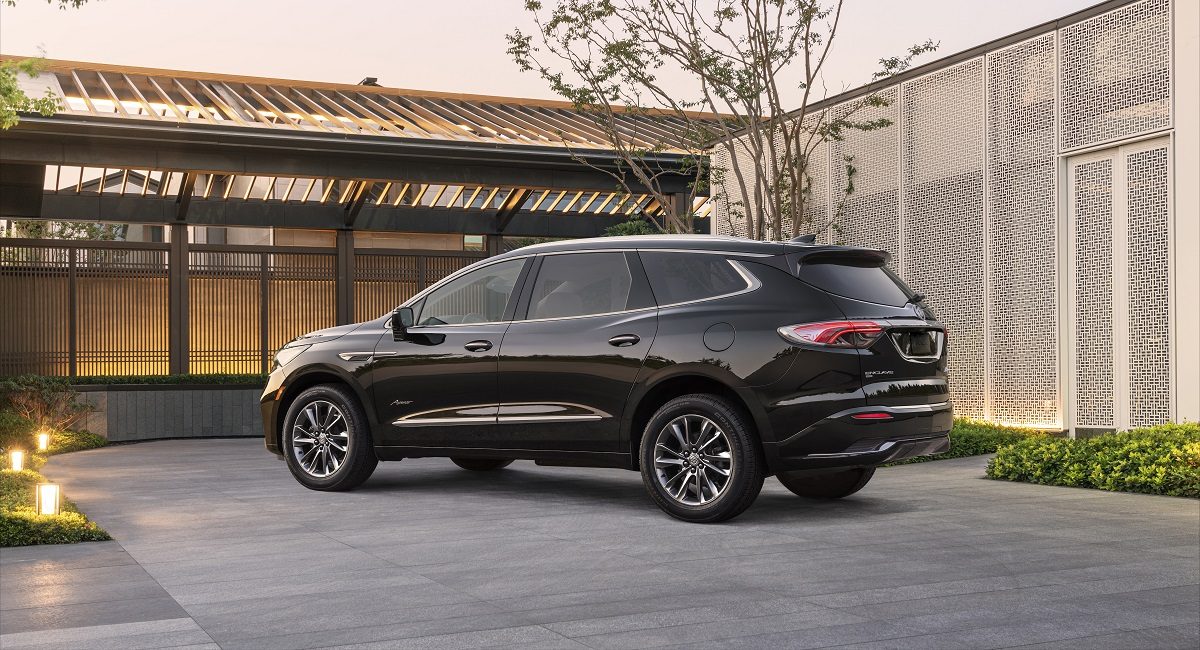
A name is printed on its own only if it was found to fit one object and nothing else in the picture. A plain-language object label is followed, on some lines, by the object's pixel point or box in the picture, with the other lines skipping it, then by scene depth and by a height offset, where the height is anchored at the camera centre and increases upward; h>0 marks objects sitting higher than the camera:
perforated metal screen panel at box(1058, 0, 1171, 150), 10.77 +2.23
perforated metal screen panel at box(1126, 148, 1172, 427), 10.74 +0.23
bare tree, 14.17 +2.97
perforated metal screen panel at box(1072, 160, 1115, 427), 11.32 +0.21
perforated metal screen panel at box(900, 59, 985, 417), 12.86 +1.16
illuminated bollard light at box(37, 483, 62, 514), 7.12 -1.07
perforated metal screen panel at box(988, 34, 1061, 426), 11.92 +0.78
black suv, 7.09 -0.36
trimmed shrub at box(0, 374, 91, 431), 15.49 -1.06
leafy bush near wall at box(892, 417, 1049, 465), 11.54 -1.24
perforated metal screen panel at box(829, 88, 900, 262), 14.09 +1.61
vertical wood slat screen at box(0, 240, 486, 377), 17.66 +0.31
